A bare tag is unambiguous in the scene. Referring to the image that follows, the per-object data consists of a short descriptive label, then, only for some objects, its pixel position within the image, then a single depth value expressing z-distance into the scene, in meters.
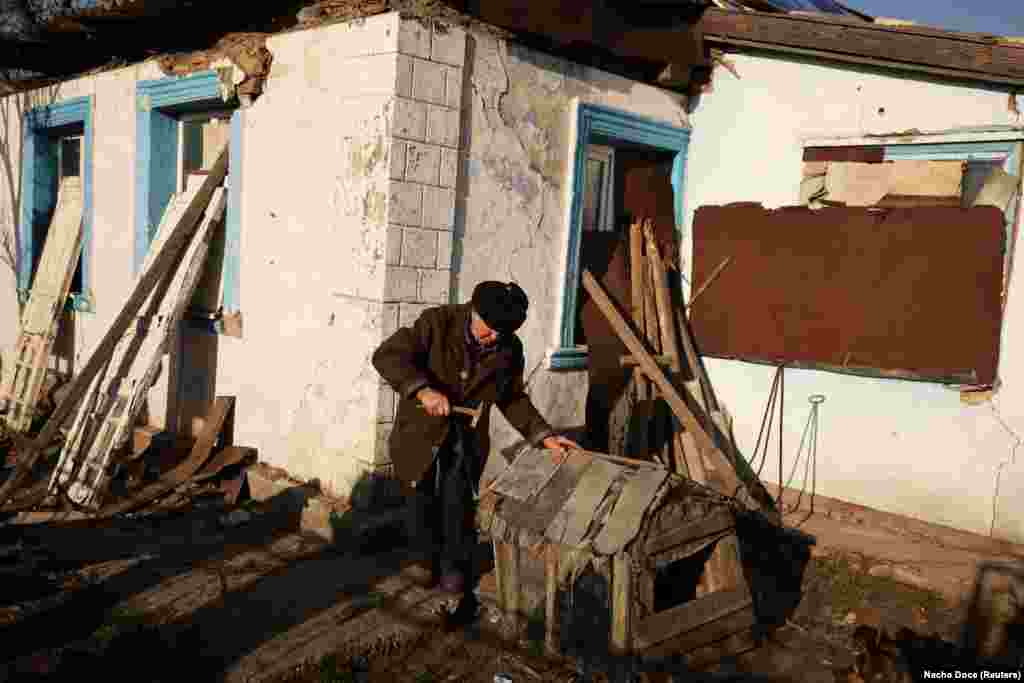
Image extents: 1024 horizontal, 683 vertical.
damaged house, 5.08
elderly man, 3.82
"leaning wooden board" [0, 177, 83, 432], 7.21
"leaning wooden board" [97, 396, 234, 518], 5.47
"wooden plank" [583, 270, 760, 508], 5.61
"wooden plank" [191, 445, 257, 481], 5.75
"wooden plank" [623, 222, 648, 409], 6.41
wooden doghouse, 3.36
